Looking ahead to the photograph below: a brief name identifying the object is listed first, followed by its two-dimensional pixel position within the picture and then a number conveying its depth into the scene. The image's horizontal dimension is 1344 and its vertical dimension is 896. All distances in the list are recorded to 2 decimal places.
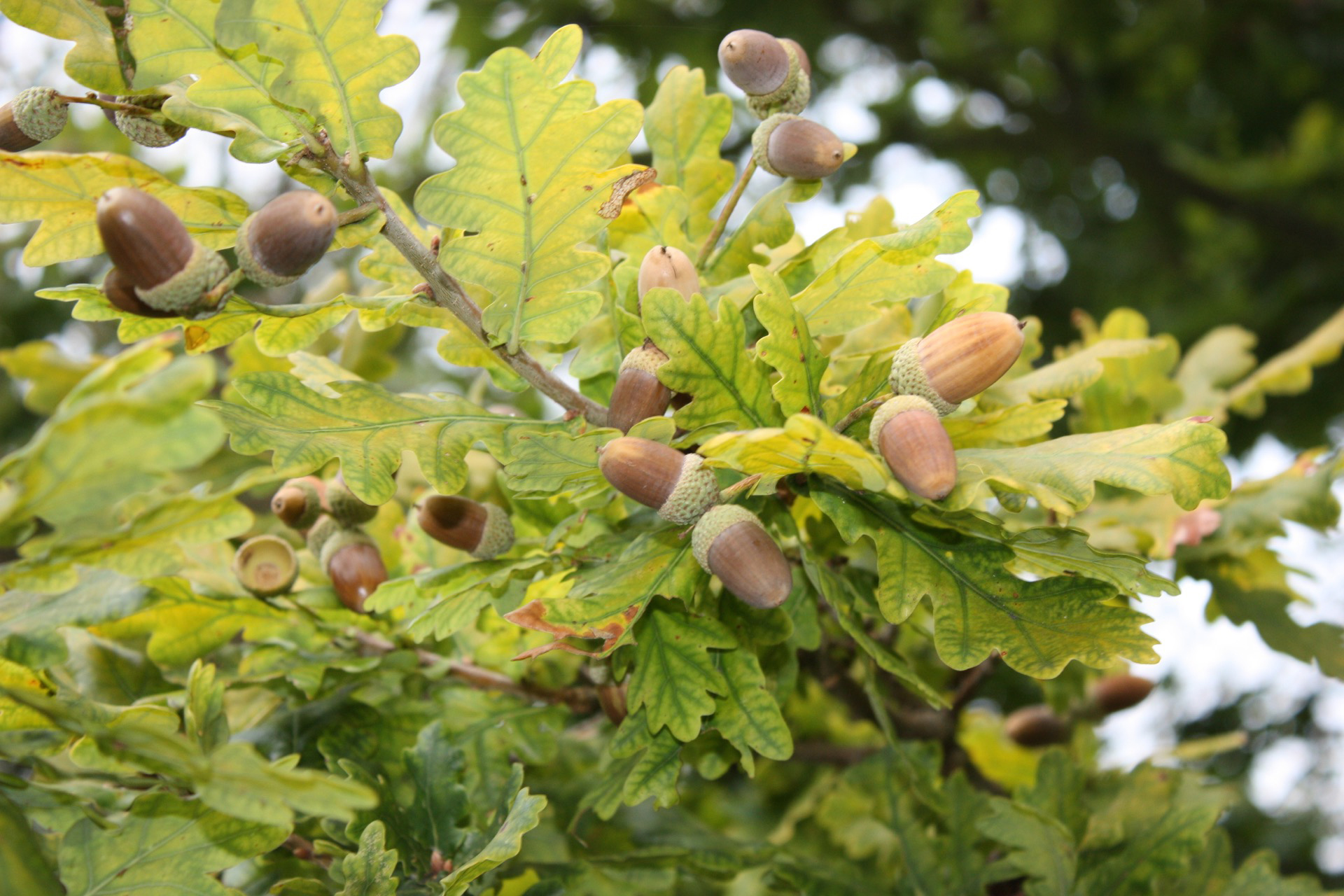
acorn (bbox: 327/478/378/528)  0.64
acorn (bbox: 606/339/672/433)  0.58
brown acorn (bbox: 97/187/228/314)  0.53
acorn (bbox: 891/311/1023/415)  0.55
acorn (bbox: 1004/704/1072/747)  0.78
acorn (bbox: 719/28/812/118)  0.60
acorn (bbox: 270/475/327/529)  0.65
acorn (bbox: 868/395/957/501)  0.54
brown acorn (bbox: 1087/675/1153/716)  0.77
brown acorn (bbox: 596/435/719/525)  0.56
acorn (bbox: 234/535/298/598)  0.63
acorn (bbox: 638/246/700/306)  0.58
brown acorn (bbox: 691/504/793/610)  0.55
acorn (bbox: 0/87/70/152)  0.56
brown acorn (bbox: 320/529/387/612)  0.64
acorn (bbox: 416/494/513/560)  0.61
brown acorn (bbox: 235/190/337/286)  0.54
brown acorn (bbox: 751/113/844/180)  0.60
